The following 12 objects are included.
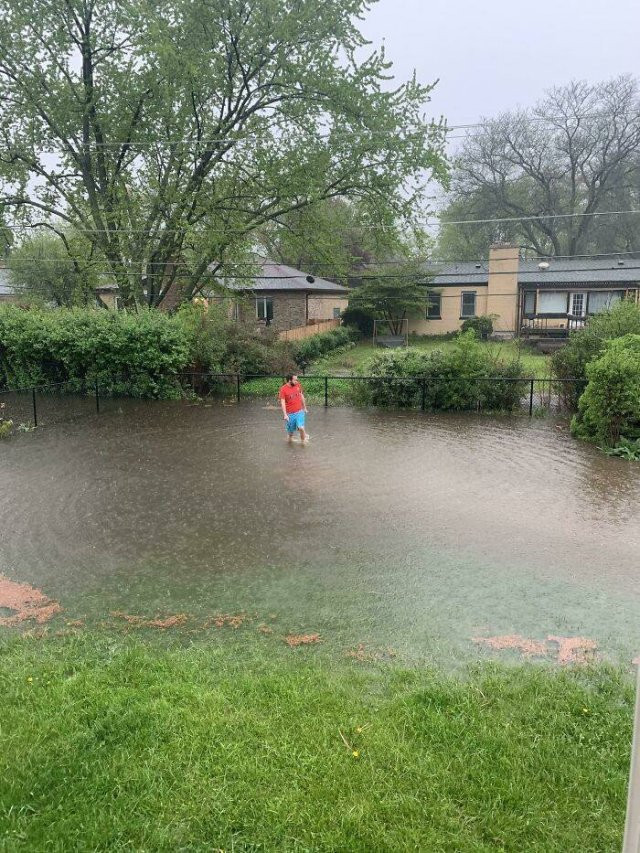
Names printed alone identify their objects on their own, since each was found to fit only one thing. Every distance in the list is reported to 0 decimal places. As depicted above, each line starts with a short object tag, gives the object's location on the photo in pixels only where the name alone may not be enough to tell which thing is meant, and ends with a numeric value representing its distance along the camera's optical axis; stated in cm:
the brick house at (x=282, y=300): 3109
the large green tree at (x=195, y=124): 2075
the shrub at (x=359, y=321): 3538
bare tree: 4381
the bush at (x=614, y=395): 1329
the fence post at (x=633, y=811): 177
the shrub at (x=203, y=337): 2069
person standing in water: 1331
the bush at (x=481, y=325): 3338
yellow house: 3300
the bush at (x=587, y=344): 1614
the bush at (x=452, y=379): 1761
